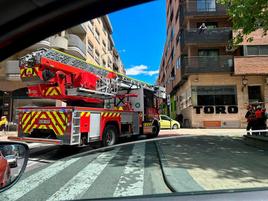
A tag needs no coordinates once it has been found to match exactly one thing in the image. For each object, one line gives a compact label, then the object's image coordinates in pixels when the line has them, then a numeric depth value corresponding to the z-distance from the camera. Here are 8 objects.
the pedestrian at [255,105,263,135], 10.10
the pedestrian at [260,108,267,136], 10.12
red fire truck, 6.38
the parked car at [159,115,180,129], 17.94
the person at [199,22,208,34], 17.69
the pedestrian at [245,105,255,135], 10.40
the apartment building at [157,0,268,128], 17.46
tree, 7.09
